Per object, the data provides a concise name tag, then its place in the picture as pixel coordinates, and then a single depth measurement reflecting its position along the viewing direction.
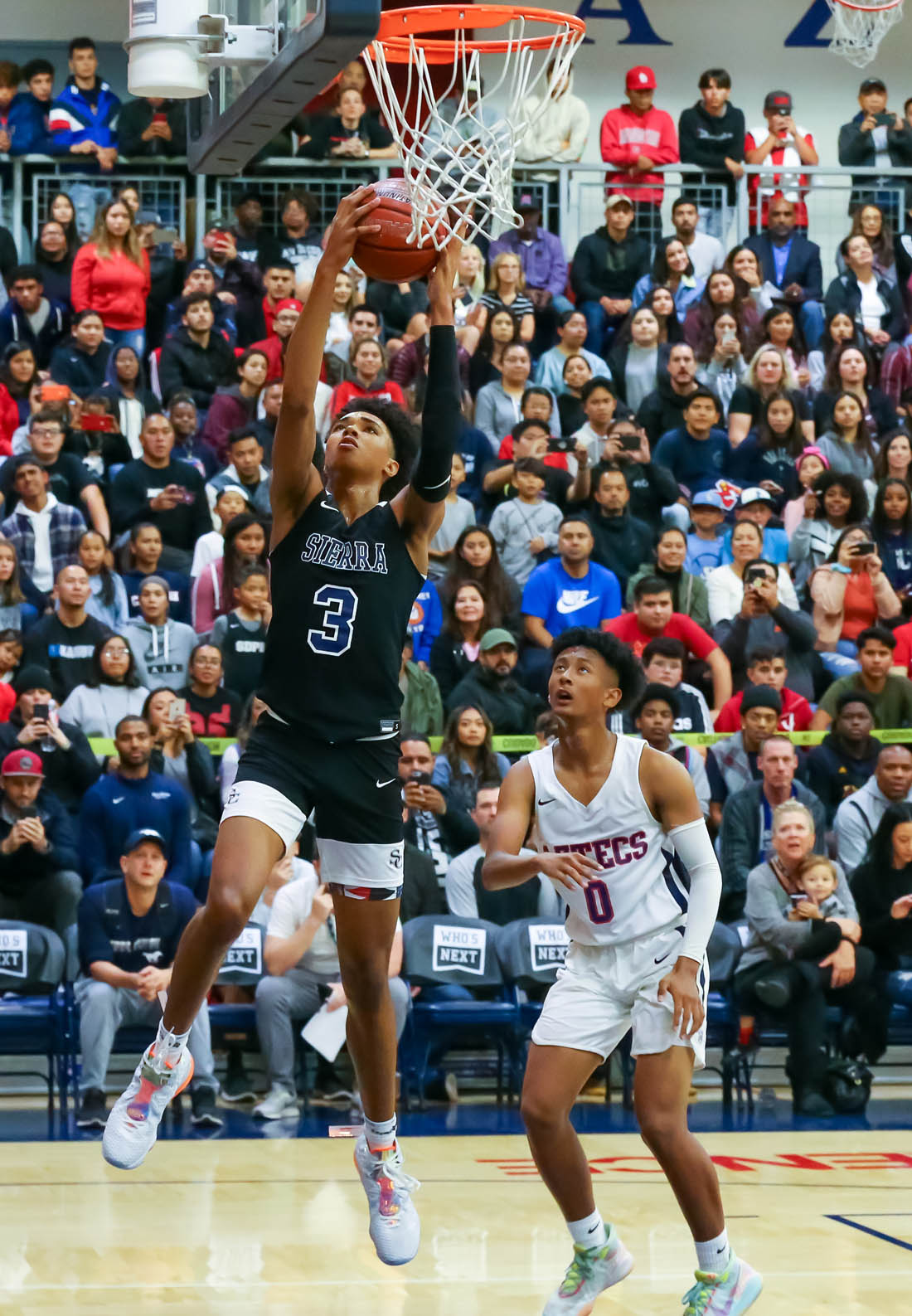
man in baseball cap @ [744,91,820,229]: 16.50
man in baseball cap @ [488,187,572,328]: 14.42
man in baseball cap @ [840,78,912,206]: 16.72
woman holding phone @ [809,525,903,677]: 12.02
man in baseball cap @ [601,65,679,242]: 16.06
